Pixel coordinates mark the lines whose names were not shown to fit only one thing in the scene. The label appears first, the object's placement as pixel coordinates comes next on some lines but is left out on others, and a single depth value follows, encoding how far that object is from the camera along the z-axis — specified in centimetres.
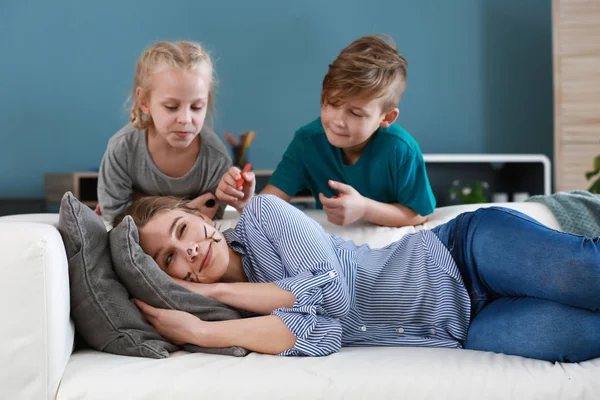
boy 181
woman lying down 128
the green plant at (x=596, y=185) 283
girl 193
